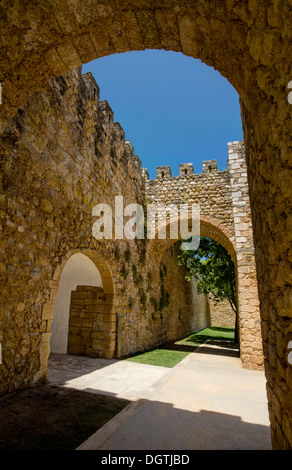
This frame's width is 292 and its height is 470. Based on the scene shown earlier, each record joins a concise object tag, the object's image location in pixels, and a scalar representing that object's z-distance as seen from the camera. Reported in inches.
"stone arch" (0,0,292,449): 50.0
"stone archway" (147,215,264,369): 227.6
